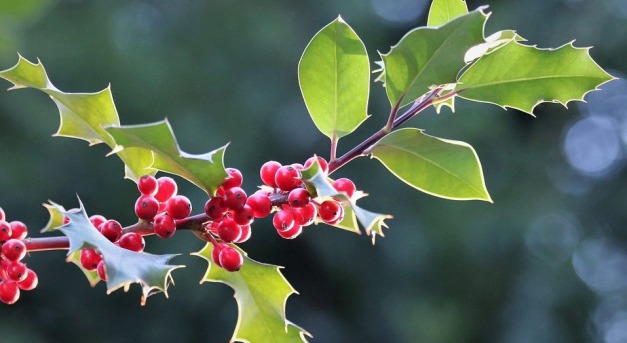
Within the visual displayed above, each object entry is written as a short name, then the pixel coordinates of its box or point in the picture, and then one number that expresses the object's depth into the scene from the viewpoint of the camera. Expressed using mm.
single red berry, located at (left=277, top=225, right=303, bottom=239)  1327
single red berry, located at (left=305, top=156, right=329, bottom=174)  1307
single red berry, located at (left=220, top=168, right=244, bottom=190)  1319
